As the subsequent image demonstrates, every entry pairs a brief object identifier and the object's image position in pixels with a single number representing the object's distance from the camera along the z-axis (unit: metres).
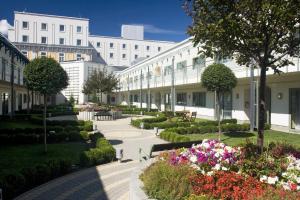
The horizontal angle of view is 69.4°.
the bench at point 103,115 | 21.38
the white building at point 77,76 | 46.49
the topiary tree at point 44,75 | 9.16
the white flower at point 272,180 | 4.02
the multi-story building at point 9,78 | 17.90
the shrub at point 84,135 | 11.65
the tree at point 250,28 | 4.29
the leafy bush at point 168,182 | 3.98
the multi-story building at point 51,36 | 47.45
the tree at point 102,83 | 27.95
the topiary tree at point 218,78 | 11.68
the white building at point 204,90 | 13.29
